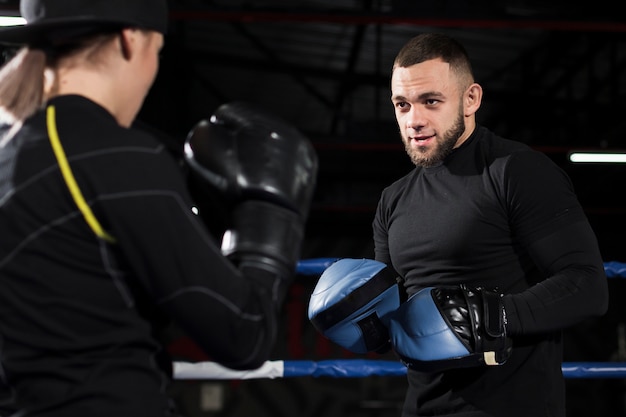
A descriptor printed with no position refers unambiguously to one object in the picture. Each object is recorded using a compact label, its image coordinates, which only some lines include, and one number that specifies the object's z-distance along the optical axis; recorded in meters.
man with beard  1.55
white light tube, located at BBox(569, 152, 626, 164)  7.39
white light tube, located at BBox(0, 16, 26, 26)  4.29
